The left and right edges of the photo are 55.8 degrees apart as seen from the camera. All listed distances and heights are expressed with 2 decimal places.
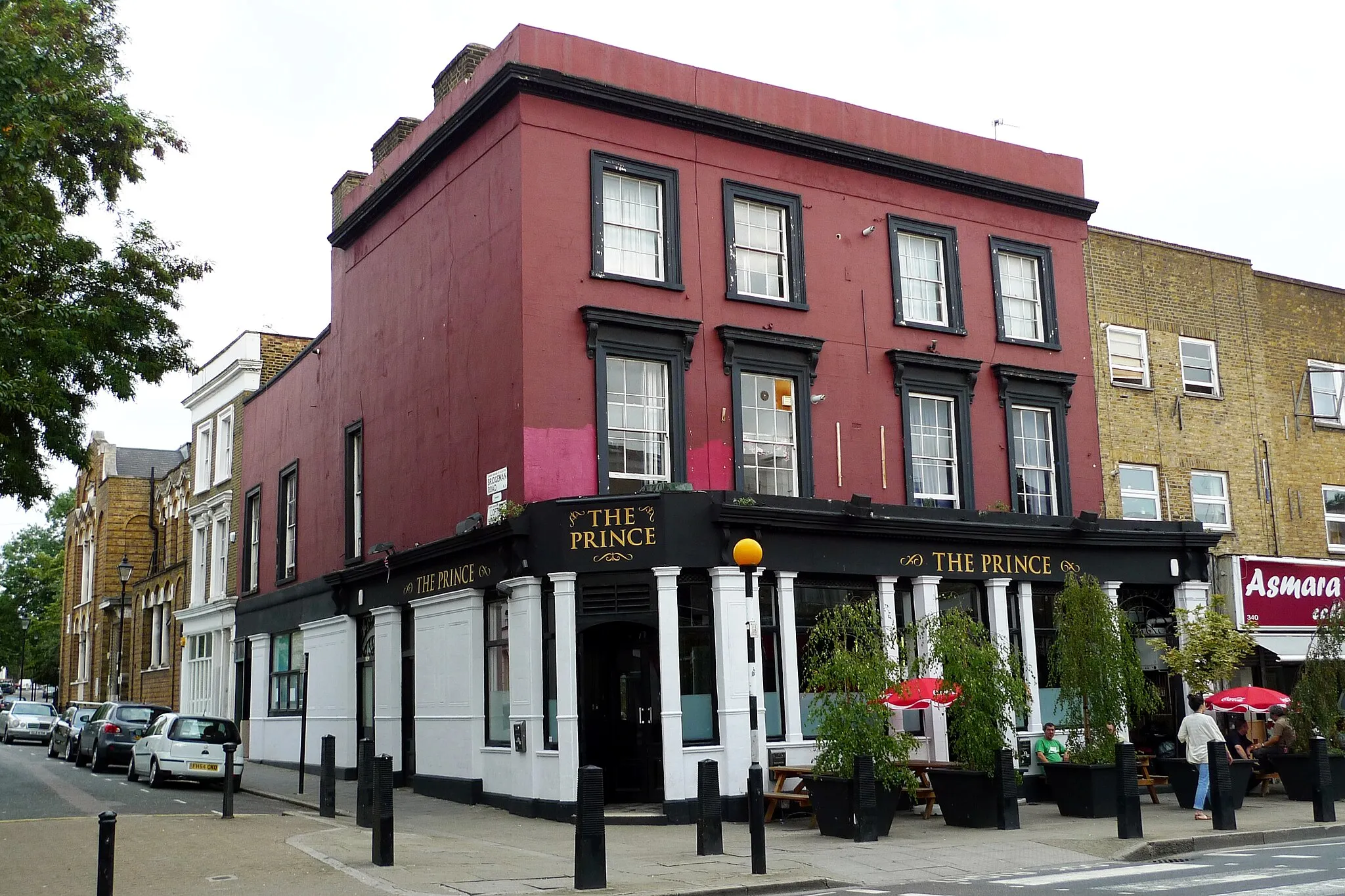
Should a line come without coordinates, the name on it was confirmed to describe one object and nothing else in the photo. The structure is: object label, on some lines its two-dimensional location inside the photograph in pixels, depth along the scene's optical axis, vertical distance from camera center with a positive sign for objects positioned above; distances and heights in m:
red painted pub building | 18.59 +4.21
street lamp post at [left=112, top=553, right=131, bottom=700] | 40.75 +3.54
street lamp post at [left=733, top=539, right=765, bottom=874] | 12.91 -1.13
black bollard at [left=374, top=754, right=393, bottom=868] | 13.51 -1.54
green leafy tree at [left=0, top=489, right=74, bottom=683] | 79.81 +6.45
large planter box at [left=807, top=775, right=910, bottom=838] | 15.66 -1.75
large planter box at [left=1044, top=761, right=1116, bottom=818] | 17.58 -1.83
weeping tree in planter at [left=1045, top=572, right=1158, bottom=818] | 17.69 -0.50
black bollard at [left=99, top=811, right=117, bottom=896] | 9.60 -1.24
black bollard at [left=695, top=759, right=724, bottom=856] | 13.98 -1.60
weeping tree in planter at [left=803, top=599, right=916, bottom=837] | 15.73 -0.90
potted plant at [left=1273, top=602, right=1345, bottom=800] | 19.22 -0.91
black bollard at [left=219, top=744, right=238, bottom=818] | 18.02 -1.44
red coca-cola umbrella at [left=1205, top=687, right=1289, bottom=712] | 19.08 -0.72
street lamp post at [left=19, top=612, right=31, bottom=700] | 84.44 +3.03
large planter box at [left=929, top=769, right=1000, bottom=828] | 16.61 -1.80
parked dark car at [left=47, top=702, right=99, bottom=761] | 33.38 -1.22
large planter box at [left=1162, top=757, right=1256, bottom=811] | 17.81 -1.80
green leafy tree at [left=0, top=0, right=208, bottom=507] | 16.27 +6.23
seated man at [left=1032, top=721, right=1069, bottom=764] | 19.72 -1.42
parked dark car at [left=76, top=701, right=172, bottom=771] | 28.69 -1.06
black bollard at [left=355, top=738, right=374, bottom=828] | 15.60 -1.27
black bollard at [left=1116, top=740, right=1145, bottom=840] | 14.95 -1.67
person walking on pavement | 17.05 -1.17
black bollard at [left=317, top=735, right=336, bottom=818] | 18.88 -1.58
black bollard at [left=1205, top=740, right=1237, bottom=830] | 15.75 -1.73
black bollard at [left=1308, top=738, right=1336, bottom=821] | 16.52 -1.78
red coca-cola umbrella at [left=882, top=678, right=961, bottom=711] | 16.61 -0.45
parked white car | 23.58 -1.21
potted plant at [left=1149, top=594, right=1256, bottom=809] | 21.56 +0.03
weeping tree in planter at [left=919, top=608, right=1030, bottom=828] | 16.56 -0.70
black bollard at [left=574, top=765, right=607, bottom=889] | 11.84 -1.55
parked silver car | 44.53 -1.19
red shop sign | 25.55 +1.19
